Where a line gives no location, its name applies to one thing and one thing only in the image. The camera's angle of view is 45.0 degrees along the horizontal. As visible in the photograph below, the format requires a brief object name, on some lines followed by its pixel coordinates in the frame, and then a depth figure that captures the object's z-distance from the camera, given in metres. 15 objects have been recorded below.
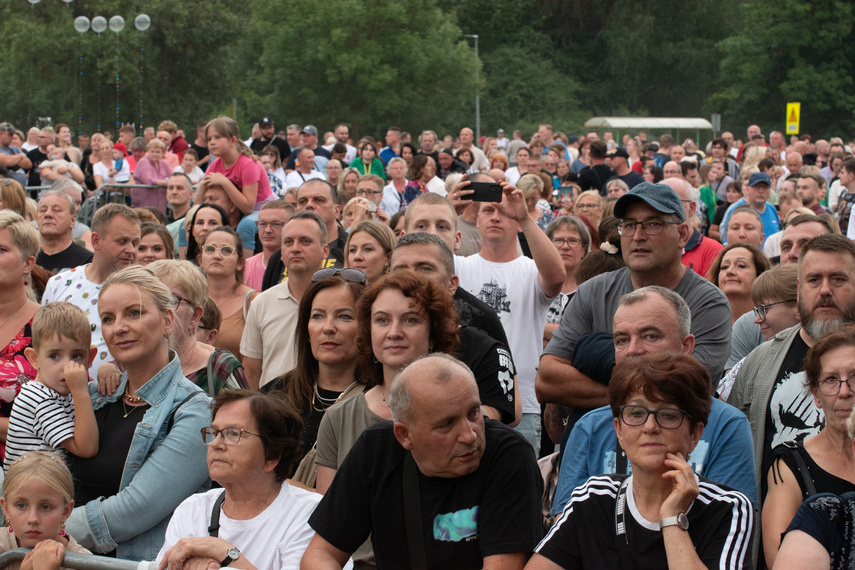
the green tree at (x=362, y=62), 34.53
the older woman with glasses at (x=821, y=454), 3.57
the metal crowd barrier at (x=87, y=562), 3.70
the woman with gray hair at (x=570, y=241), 7.36
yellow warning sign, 28.36
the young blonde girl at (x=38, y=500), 4.05
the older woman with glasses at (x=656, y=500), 3.01
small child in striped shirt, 4.35
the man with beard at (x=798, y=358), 4.12
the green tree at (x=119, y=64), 36.94
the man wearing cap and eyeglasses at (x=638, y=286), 4.35
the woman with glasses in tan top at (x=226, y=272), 6.58
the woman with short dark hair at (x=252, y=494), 3.79
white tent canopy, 42.97
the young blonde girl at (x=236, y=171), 9.23
